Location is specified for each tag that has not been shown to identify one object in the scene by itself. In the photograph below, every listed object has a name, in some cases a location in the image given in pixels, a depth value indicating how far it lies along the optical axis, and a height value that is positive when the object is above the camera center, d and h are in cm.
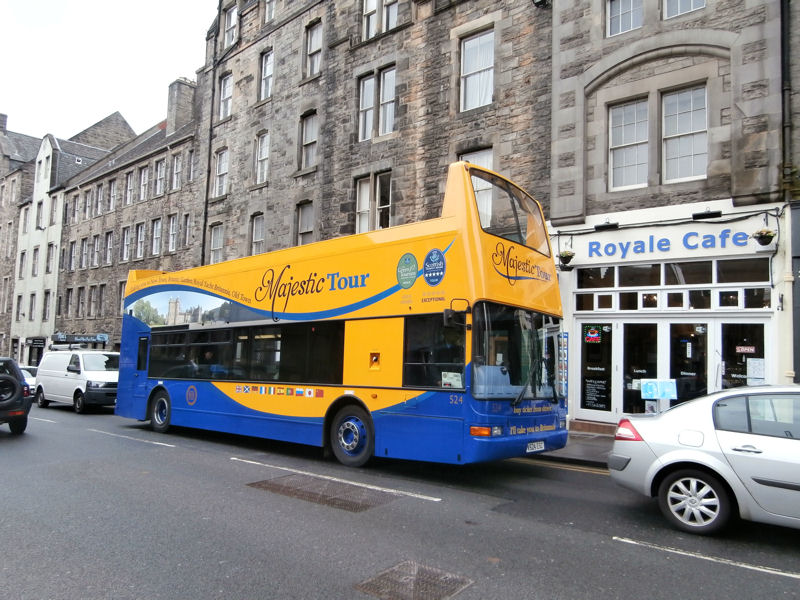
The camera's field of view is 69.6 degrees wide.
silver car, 513 -88
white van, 1716 -111
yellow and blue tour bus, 755 +19
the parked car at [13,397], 1180 -118
